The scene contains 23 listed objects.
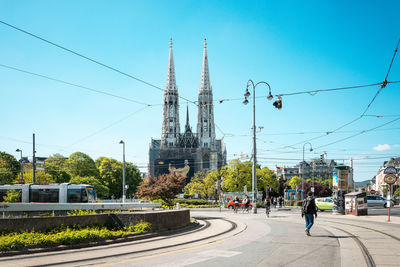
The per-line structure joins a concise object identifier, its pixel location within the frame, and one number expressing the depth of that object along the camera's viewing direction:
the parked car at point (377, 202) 43.65
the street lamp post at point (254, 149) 31.06
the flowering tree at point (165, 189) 29.53
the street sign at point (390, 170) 22.30
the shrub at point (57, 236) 9.44
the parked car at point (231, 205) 40.38
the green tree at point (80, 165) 76.62
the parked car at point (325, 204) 36.84
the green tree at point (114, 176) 81.75
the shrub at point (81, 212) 14.92
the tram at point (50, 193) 27.84
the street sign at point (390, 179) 22.04
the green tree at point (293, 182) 127.56
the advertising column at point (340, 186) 29.91
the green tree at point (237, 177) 68.31
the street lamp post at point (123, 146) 47.93
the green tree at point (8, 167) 57.12
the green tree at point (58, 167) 70.24
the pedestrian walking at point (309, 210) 13.06
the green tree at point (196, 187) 75.34
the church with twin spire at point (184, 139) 126.25
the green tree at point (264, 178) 75.00
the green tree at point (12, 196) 26.25
